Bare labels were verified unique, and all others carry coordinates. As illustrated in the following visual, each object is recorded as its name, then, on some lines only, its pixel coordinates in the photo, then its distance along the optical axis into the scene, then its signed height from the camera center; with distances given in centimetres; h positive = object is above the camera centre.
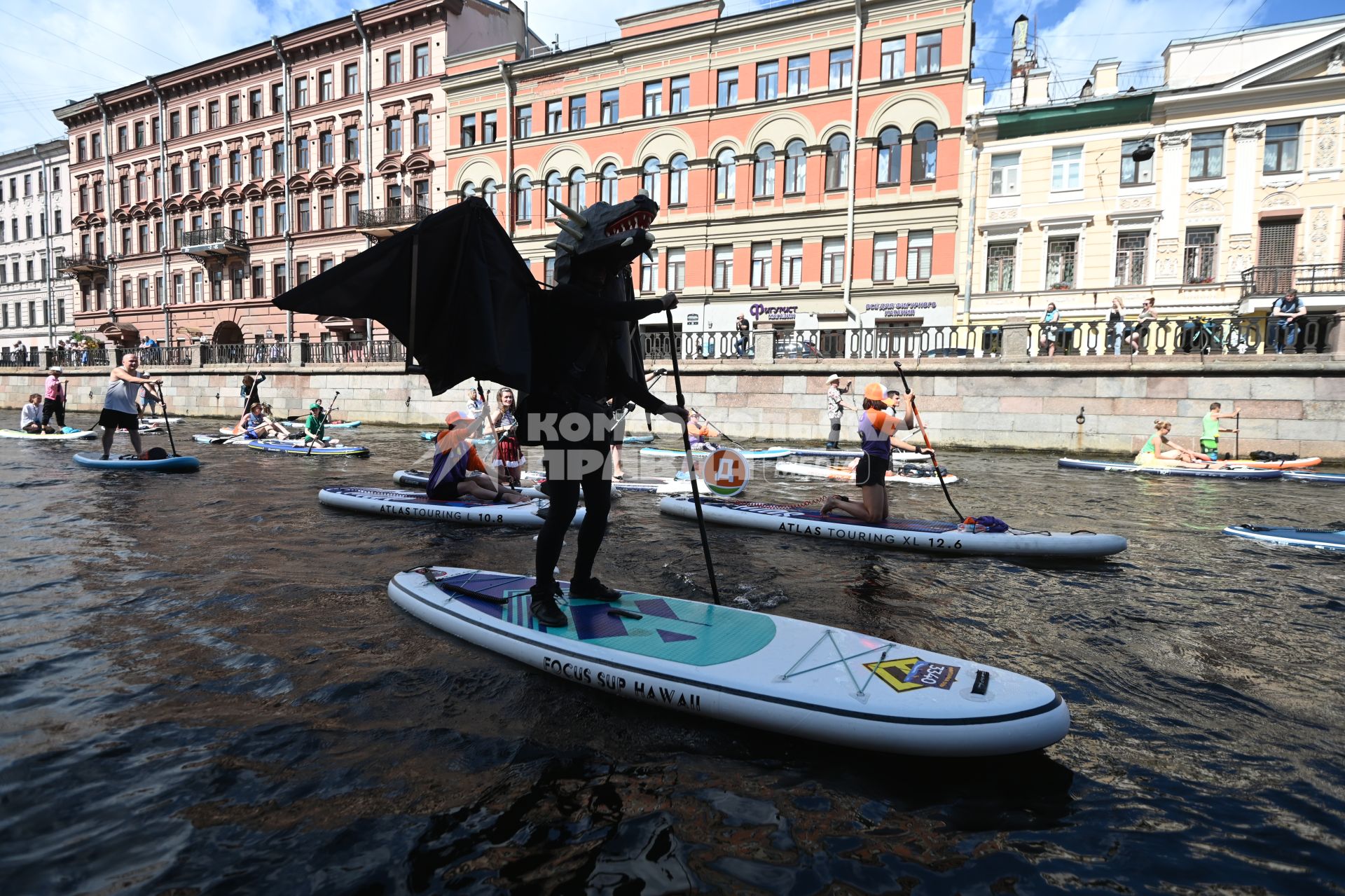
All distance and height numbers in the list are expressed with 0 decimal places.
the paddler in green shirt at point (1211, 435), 1518 -68
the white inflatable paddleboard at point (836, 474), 1352 -152
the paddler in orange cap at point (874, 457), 811 -70
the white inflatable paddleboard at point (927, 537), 752 -151
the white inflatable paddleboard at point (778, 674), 323 -143
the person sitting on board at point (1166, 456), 1475 -114
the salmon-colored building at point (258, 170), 3806 +1250
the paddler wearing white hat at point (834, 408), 1878 -33
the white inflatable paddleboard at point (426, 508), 911 -154
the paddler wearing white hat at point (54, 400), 2056 -61
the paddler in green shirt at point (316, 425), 1706 -96
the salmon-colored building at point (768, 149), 2786 +1021
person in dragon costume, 440 +19
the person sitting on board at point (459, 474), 977 -117
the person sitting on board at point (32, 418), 2030 -111
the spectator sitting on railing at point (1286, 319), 1692 +198
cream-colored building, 2381 +731
